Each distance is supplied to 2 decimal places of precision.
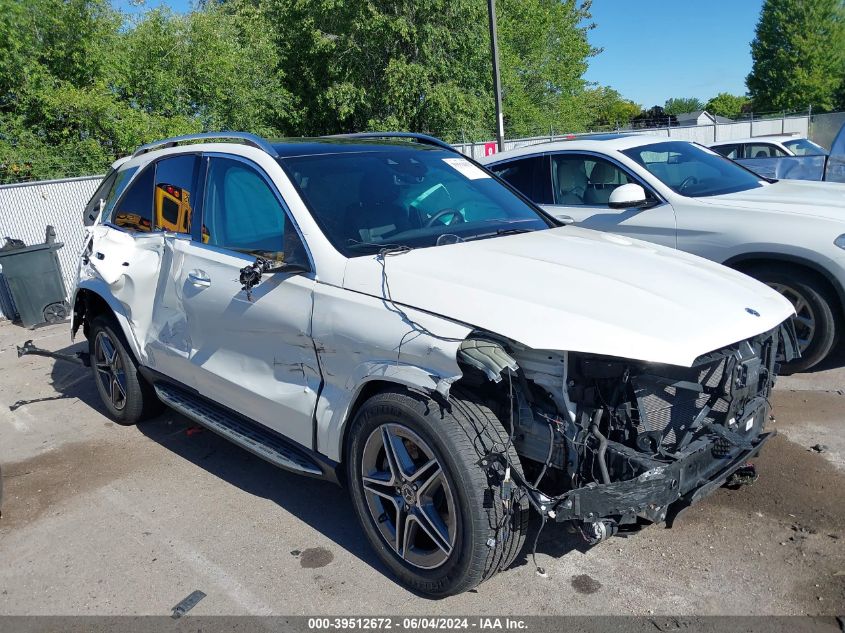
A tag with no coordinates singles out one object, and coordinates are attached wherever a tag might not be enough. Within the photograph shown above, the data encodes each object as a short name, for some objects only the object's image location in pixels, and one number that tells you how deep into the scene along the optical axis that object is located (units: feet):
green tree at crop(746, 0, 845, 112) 187.52
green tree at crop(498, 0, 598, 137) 109.09
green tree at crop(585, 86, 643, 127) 169.53
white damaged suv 8.85
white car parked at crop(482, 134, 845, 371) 17.13
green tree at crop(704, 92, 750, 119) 351.67
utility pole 47.73
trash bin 30.99
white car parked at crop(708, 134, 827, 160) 45.62
